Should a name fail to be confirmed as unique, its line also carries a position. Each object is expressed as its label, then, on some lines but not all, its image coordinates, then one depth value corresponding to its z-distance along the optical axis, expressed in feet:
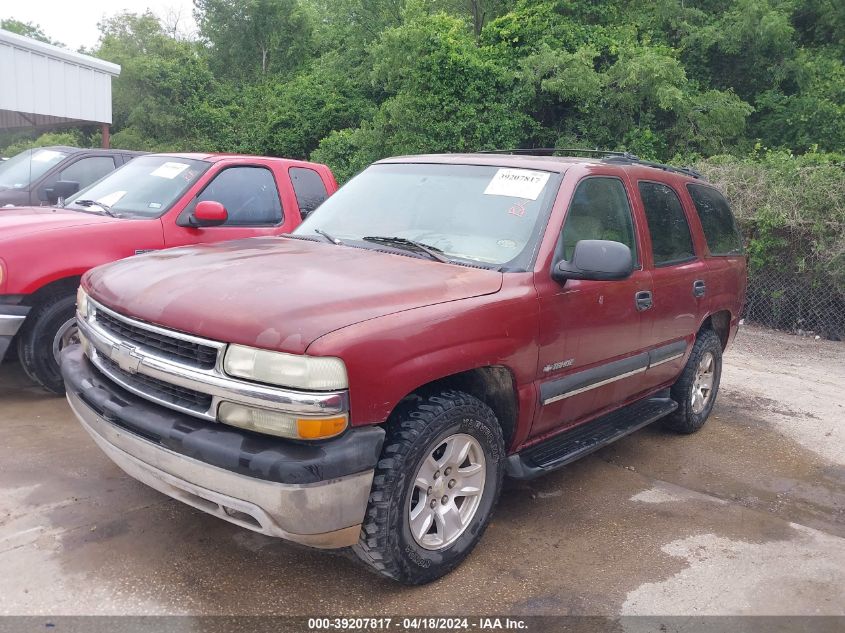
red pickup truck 15.48
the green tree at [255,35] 107.14
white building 42.52
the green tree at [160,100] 94.79
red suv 8.55
